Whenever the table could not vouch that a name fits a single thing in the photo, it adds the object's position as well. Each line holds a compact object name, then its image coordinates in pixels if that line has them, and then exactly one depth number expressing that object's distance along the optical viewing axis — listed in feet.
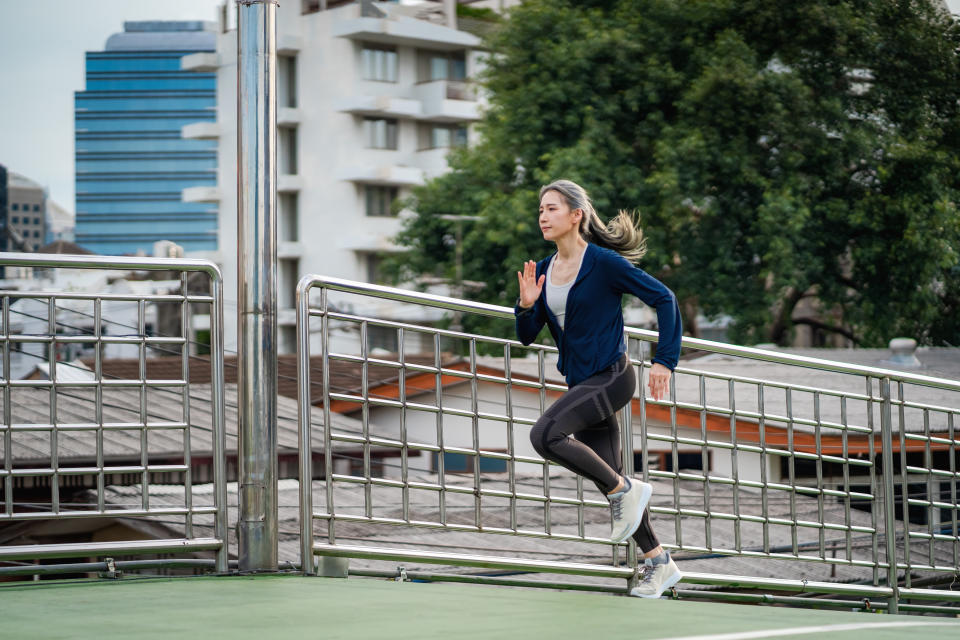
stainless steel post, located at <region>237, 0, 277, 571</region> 28.27
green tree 139.44
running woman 26.00
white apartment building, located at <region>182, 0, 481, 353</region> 288.90
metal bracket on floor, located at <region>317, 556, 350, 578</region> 28.58
